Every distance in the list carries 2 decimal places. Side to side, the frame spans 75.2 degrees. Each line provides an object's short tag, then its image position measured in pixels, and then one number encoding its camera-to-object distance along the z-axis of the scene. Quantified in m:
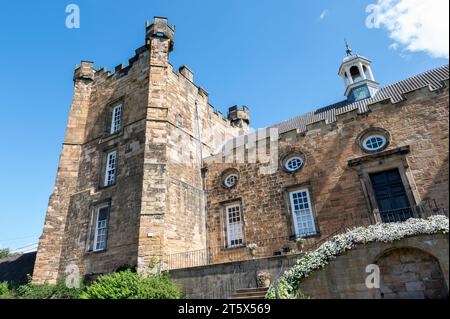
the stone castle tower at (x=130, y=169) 14.12
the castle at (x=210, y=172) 12.73
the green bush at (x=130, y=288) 10.34
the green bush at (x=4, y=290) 14.03
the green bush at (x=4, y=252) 42.28
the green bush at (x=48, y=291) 13.69
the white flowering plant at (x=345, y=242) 8.90
